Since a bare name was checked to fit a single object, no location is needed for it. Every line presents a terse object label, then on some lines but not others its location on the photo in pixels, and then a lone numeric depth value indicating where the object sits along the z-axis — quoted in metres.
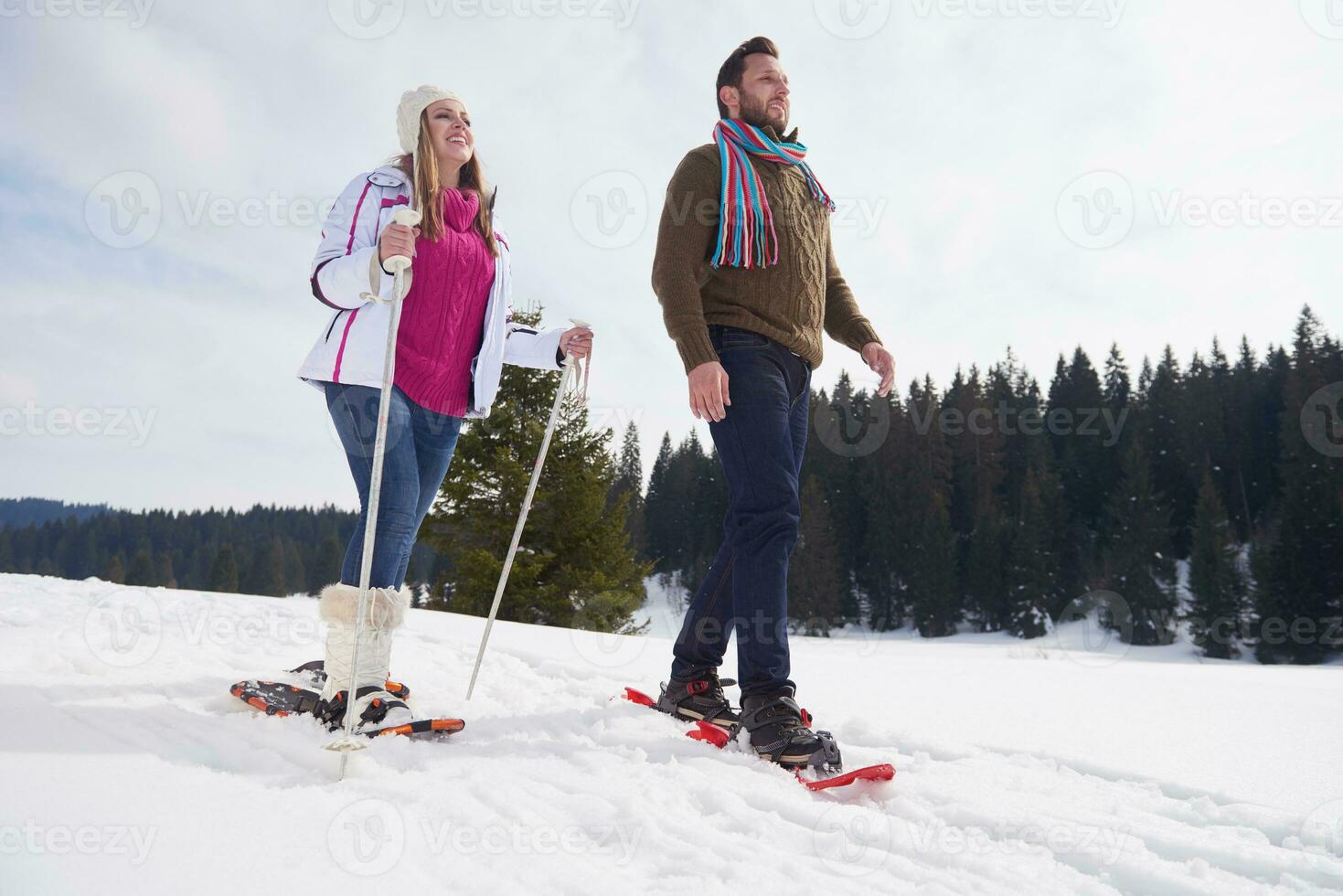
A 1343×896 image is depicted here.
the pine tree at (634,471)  51.47
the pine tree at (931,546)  38.59
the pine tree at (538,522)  13.99
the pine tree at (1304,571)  28.83
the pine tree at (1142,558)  34.25
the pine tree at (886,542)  41.38
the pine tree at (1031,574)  36.66
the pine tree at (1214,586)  30.25
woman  2.28
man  2.34
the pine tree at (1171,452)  41.25
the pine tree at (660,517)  53.81
